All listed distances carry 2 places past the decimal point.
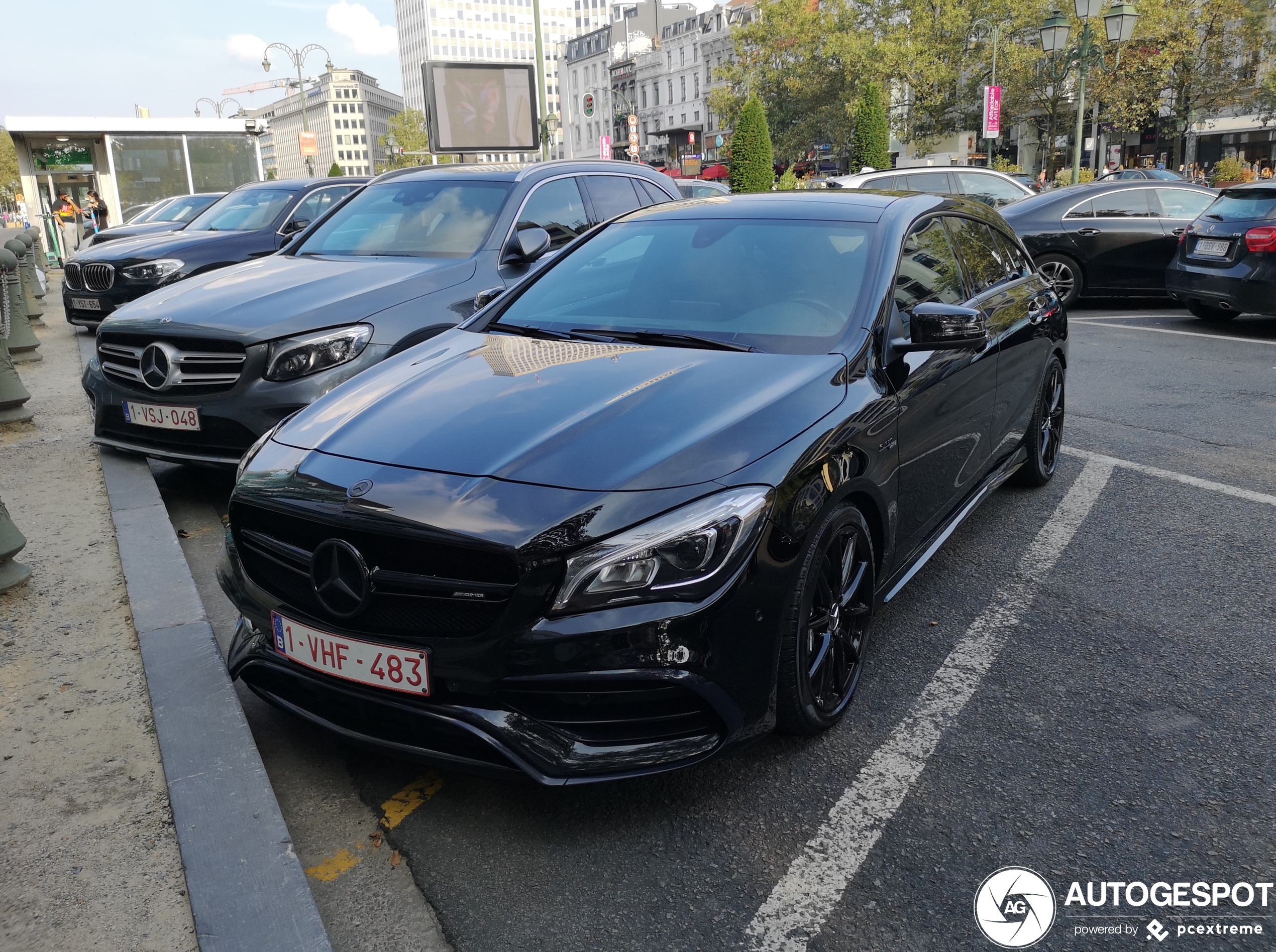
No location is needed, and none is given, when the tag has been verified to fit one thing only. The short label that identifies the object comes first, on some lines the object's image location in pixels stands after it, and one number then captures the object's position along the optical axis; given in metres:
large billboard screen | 28.86
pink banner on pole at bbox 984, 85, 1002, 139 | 31.98
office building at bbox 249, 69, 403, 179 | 165.00
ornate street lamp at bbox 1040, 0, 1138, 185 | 21.30
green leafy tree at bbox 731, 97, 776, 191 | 27.64
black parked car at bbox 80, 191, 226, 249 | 13.95
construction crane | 174.00
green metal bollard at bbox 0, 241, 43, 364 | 10.20
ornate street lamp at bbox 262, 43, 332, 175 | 43.75
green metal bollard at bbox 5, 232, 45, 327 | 13.20
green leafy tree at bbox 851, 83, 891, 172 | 27.56
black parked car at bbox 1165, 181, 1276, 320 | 9.86
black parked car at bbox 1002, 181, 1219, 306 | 12.16
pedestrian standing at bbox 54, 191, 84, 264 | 25.73
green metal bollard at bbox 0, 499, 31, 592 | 4.02
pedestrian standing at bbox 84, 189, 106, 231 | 25.78
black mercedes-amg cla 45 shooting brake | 2.42
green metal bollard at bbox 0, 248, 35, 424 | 6.94
